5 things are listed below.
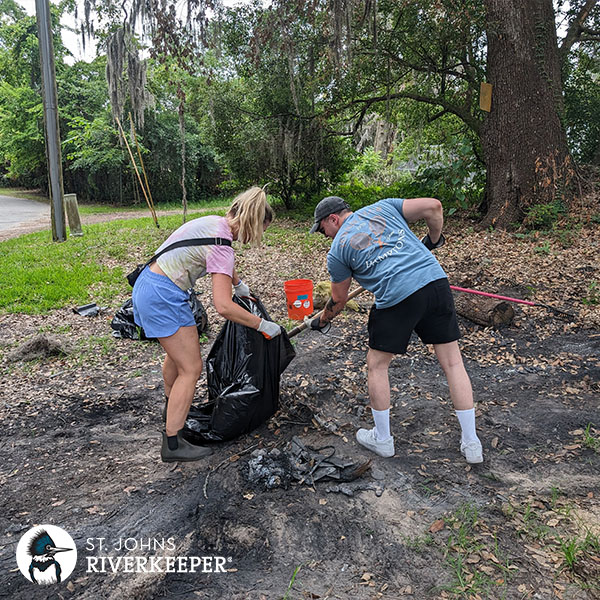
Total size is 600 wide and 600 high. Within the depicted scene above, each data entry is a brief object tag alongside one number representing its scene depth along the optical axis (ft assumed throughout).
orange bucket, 15.05
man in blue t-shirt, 8.21
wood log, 14.14
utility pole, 27.40
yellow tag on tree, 22.89
